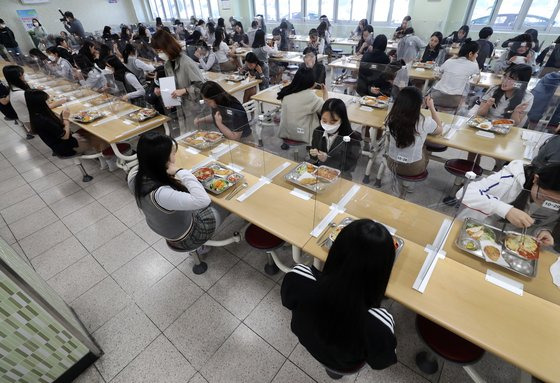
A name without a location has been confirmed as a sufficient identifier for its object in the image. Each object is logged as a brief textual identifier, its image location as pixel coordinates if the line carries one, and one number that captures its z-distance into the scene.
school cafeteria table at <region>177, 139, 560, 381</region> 1.26
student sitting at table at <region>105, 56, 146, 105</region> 4.30
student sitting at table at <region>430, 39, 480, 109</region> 4.15
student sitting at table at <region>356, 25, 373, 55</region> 7.69
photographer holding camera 10.62
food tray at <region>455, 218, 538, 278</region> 1.55
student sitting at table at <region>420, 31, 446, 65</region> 5.96
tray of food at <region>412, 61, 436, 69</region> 5.75
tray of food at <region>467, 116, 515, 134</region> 3.06
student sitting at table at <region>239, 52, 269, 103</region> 5.01
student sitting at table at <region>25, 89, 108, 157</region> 3.23
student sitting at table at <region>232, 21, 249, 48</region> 9.23
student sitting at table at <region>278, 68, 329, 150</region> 3.09
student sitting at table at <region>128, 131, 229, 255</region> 1.73
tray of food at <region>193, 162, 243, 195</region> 2.30
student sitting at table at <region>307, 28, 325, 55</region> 7.30
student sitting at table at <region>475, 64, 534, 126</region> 3.24
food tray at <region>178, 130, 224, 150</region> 2.93
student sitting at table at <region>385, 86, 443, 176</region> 2.41
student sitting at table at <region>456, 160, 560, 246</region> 1.52
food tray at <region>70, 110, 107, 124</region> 3.75
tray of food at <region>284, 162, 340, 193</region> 2.24
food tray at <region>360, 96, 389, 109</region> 3.84
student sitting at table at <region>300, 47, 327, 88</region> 4.82
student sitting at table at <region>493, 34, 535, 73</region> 5.30
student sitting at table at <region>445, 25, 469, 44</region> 7.29
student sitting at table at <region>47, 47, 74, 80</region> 5.77
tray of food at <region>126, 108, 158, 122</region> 3.68
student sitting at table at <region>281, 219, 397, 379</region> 1.06
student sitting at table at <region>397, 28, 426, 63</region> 6.34
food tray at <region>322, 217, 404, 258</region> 1.70
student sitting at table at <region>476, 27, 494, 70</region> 6.00
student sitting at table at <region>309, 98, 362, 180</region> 2.51
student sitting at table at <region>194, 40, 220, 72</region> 6.06
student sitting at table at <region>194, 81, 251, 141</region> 2.98
